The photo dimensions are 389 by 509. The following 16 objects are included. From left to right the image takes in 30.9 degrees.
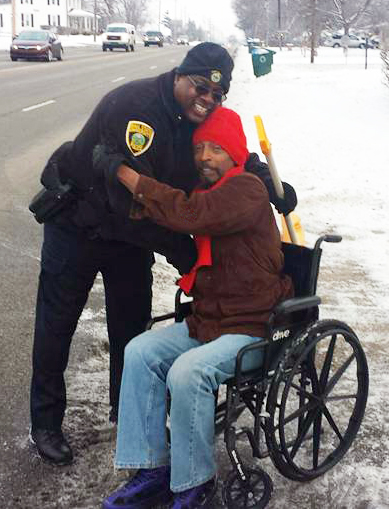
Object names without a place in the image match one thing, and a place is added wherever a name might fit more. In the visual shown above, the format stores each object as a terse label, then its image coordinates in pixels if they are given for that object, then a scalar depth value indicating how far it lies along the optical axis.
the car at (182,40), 107.19
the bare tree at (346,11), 46.54
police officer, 2.60
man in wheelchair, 2.53
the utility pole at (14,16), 64.38
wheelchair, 2.54
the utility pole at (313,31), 34.83
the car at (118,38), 52.22
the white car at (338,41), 64.81
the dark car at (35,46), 31.70
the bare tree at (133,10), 141.75
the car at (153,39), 71.94
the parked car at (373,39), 57.55
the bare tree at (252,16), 90.75
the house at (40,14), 101.06
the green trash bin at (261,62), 23.28
